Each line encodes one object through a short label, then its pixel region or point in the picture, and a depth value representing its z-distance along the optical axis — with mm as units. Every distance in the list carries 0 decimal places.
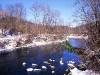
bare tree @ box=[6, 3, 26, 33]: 30306
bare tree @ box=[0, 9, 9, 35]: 27135
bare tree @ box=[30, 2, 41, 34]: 31256
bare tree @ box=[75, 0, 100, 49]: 5218
